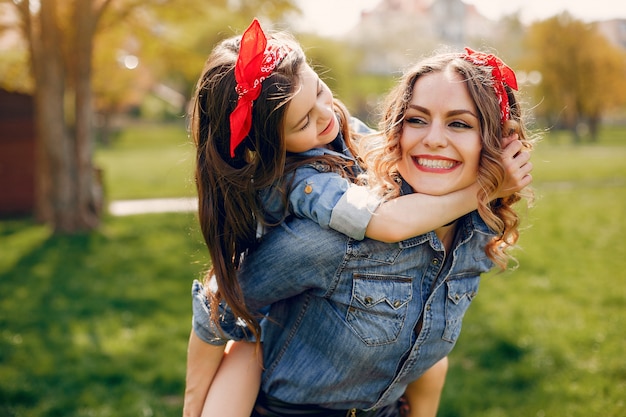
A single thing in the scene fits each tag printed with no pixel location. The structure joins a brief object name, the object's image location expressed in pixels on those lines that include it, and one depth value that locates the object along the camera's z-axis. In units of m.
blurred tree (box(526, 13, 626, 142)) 35.16
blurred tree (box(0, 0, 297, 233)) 8.93
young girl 1.88
